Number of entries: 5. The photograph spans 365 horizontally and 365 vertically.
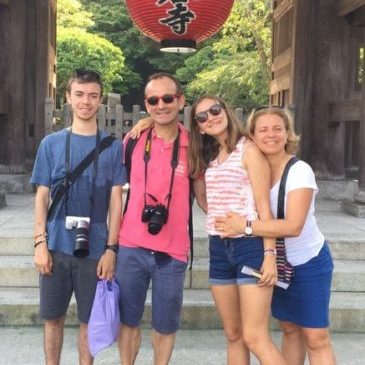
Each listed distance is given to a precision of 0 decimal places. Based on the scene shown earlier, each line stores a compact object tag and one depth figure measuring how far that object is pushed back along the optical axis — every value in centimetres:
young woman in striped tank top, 254
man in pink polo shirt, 280
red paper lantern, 524
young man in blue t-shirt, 282
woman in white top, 250
